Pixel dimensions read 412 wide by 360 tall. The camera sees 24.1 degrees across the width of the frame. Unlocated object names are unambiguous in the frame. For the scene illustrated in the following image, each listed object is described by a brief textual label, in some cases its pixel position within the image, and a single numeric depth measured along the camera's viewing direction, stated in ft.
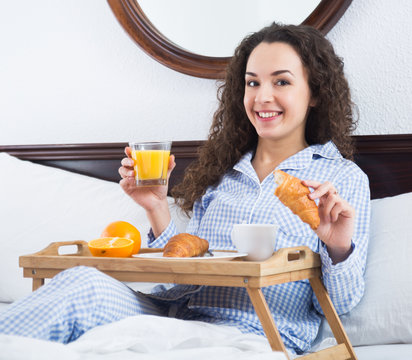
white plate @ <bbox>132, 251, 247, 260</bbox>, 5.16
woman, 5.38
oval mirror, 7.14
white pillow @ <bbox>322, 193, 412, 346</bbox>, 5.61
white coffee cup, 5.22
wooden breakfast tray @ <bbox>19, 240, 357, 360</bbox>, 4.97
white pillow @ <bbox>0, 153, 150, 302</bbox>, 6.98
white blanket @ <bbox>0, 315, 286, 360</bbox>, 4.41
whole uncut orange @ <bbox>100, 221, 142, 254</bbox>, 5.64
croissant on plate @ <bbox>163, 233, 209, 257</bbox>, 5.25
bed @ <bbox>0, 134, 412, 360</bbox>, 4.75
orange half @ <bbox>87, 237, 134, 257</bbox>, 5.45
